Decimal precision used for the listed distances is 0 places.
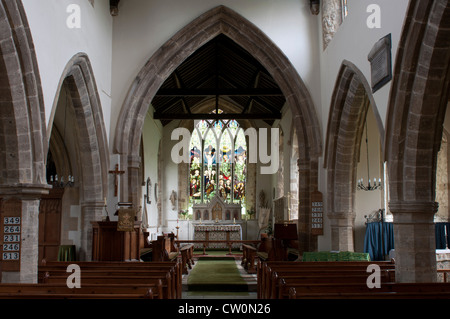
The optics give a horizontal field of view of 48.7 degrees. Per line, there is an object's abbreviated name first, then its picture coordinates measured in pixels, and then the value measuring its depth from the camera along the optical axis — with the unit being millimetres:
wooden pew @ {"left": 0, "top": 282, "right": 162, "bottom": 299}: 4297
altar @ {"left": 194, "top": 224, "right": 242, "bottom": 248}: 16844
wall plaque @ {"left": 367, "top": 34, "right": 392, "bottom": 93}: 6523
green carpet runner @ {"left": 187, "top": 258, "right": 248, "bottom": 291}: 8461
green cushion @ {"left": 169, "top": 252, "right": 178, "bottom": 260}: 10972
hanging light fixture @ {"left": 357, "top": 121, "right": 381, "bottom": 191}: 8949
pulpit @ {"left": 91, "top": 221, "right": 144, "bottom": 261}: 8336
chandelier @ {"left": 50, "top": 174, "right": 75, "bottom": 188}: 8966
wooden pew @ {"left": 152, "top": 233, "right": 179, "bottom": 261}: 10266
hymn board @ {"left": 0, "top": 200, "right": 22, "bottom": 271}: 6273
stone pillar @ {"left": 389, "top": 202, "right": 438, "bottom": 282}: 5949
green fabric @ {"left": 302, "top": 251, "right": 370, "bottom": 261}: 8344
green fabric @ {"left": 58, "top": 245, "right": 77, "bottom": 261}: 9406
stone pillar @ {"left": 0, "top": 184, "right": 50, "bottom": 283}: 6320
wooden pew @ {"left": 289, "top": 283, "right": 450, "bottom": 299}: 4042
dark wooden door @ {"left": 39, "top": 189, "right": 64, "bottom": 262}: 10062
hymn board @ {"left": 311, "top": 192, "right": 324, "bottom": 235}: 9797
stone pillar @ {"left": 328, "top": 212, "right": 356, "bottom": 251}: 9242
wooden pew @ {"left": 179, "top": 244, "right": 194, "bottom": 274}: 10500
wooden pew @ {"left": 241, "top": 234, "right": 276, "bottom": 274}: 10141
